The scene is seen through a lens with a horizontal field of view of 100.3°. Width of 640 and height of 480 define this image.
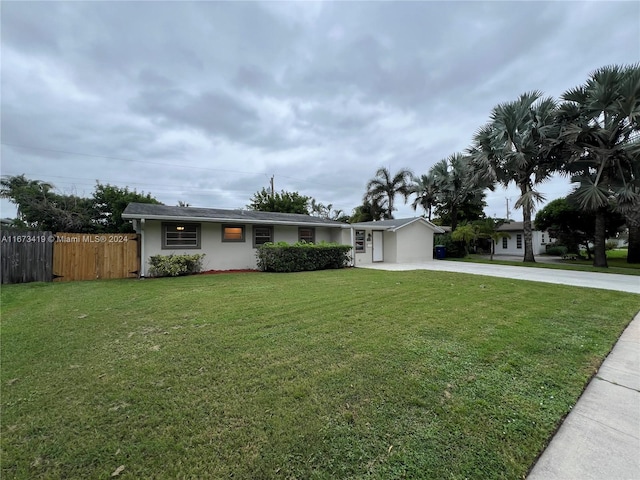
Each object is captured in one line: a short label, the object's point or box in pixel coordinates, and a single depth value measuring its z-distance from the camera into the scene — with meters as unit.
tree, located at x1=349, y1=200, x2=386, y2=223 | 25.66
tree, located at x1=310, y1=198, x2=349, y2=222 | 36.62
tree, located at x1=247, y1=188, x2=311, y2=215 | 26.36
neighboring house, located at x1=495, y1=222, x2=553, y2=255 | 24.31
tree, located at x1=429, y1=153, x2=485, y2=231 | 21.39
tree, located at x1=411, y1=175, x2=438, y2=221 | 23.36
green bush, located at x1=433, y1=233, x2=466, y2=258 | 19.41
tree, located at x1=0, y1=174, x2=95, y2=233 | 16.48
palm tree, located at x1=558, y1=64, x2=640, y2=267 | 11.04
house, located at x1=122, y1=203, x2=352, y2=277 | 10.17
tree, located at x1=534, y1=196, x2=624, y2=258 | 17.70
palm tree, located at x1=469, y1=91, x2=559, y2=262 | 13.77
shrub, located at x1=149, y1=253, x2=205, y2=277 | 9.83
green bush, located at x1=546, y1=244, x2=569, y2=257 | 21.53
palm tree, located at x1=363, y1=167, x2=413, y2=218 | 24.66
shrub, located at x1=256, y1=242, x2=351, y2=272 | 11.20
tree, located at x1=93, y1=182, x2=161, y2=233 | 18.05
